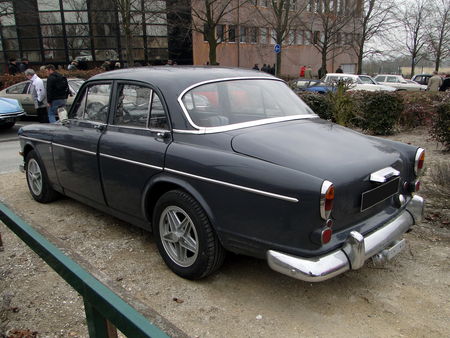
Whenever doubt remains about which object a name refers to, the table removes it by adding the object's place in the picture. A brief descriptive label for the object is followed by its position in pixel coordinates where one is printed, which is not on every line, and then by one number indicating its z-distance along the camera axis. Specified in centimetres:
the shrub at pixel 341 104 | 876
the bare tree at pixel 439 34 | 3269
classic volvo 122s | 270
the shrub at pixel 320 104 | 959
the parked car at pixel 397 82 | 2423
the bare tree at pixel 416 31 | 3391
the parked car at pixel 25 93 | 1296
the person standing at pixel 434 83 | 1566
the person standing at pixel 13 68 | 2020
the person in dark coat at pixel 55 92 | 1024
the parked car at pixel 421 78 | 2947
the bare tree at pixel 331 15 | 2809
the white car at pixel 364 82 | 1992
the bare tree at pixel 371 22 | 2875
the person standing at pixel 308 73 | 2522
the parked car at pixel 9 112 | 1131
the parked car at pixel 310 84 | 1829
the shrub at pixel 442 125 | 749
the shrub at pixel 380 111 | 941
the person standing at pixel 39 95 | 1088
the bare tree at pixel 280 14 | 2314
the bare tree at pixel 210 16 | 2198
